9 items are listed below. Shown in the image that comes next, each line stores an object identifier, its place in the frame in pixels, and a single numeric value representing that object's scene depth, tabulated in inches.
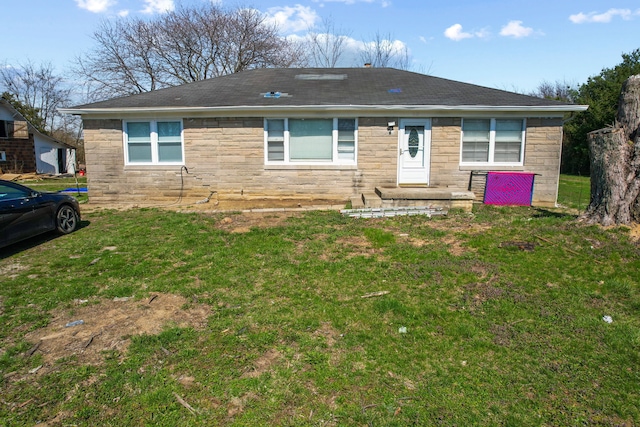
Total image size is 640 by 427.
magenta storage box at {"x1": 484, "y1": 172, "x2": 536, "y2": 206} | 430.3
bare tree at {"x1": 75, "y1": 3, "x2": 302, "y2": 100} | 1149.1
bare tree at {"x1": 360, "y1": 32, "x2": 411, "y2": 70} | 1443.2
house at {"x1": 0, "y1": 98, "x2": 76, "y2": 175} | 1008.9
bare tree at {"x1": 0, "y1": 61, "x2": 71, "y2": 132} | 1622.8
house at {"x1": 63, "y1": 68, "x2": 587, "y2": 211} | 450.0
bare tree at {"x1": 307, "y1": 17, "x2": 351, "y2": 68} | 1422.2
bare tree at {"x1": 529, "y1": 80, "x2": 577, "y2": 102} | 1749.5
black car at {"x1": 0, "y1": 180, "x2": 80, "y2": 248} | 265.8
